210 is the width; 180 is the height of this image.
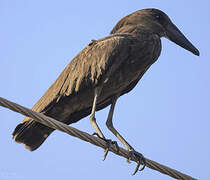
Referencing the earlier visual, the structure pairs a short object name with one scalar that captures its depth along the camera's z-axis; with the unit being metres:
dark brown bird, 12.41
